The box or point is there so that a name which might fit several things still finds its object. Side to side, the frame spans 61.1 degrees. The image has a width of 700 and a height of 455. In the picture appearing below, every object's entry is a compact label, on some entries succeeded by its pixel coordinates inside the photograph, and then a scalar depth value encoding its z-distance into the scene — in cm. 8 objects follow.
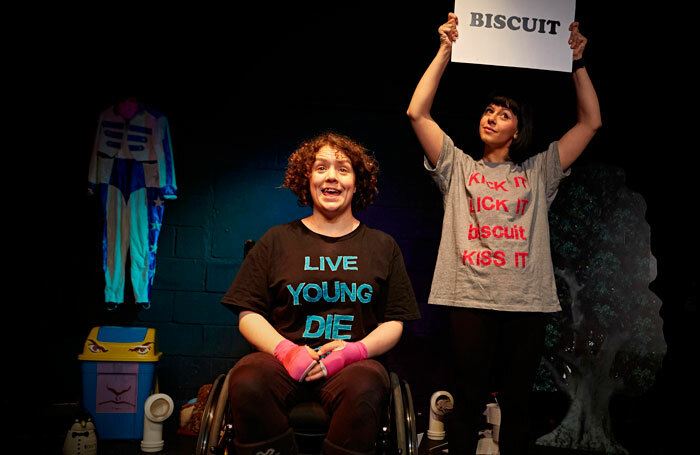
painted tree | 320
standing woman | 219
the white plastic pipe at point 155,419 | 276
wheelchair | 172
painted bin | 290
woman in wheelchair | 170
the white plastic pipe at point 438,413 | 303
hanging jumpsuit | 322
